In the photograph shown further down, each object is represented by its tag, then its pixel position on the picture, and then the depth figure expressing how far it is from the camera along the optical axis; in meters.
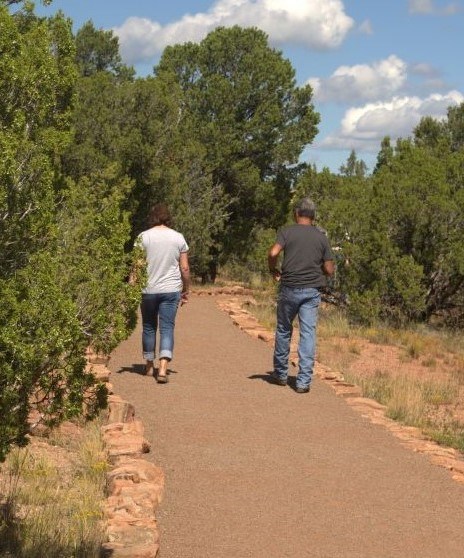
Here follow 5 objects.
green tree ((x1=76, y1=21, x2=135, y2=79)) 34.62
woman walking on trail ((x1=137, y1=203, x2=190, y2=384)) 9.90
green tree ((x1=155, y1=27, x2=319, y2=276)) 26.67
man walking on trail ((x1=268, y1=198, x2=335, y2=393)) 9.77
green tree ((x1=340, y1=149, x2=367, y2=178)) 58.50
